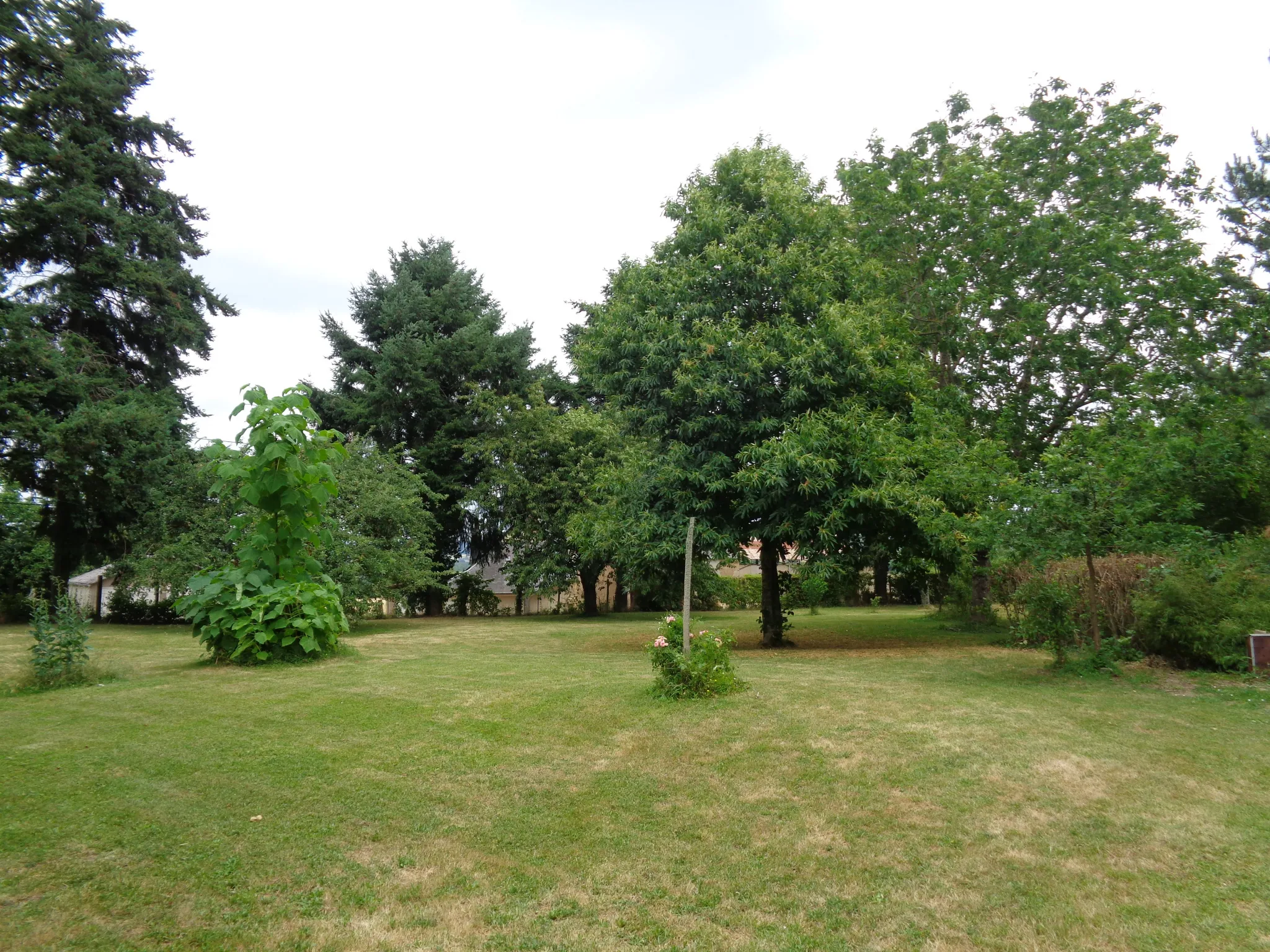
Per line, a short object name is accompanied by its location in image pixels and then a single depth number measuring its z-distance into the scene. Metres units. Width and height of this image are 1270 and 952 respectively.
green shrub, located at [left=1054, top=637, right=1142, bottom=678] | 10.55
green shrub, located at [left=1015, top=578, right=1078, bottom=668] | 10.88
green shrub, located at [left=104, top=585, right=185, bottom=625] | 25.80
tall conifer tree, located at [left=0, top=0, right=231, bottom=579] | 21.66
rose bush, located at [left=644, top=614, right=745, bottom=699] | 8.71
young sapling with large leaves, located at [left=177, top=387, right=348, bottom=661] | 11.12
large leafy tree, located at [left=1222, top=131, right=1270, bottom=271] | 21.23
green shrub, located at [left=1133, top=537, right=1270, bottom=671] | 10.23
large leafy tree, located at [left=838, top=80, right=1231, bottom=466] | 17.05
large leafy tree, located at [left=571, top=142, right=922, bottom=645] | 13.81
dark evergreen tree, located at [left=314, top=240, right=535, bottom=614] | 30.19
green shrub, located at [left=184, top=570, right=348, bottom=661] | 11.27
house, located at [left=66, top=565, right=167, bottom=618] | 25.55
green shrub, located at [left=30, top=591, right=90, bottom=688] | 9.23
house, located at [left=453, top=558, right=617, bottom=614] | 34.06
